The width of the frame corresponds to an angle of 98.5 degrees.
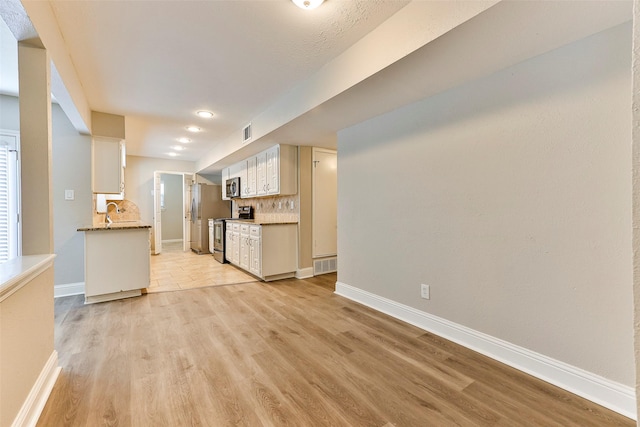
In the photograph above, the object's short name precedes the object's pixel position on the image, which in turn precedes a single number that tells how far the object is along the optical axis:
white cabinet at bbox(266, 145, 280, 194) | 4.32
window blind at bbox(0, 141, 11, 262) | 3.25
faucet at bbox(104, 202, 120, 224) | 5.18
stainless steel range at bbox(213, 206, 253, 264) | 5.67
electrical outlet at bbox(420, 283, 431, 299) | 2.54
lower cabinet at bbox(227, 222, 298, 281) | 4.20
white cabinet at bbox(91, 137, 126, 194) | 3.87
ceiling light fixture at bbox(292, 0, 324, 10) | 1.75
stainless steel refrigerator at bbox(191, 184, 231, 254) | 6.88
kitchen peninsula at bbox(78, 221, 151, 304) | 3.24
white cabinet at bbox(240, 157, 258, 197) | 5.15
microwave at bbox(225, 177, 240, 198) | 5.88
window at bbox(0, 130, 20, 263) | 3.26
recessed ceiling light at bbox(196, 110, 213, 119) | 3.77
